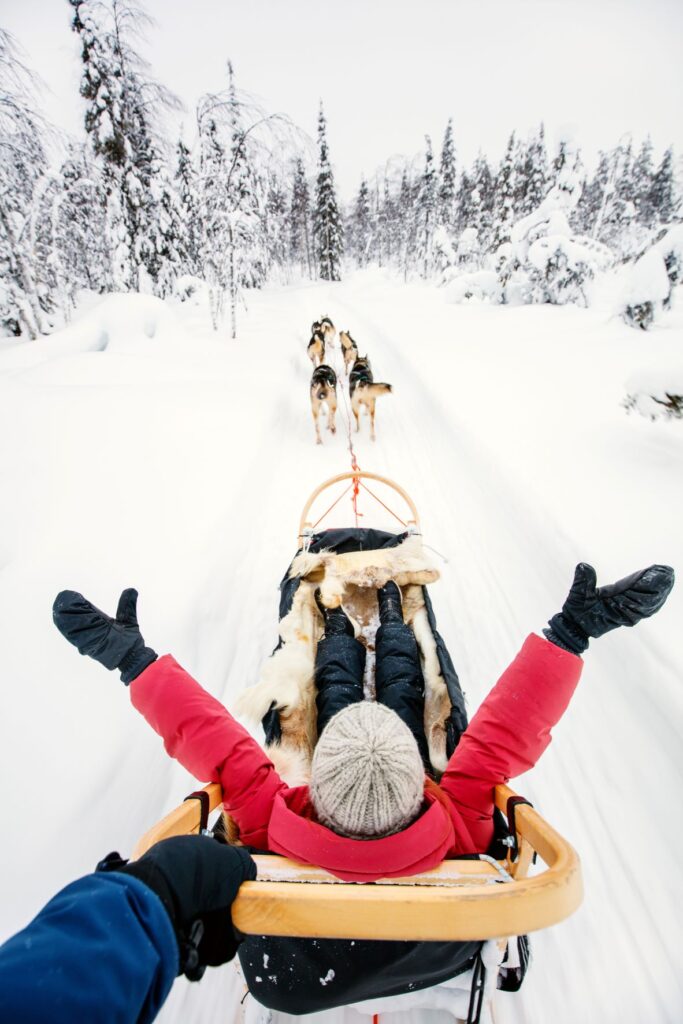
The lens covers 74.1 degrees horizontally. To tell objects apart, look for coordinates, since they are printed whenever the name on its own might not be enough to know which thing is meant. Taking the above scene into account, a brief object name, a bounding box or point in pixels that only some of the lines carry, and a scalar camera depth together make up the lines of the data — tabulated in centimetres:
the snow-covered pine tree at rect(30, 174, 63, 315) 896
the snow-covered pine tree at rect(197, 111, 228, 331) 848
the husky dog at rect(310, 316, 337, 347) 996
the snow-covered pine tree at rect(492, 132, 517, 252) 2105
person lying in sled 99
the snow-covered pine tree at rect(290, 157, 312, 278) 3306
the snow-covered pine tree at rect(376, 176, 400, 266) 4027
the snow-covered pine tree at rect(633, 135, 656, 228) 3203
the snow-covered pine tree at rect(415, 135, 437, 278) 2636
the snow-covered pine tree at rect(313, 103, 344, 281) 2889
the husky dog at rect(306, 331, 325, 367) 891
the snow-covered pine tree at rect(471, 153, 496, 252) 2733
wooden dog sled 76
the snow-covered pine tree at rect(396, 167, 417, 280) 3275
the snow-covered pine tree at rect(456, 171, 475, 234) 2794
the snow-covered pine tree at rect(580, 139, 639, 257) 2934
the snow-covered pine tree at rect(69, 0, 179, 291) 945
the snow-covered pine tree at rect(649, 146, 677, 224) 2764
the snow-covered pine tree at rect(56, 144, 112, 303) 1168
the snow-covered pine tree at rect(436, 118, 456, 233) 2747
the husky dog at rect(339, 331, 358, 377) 804
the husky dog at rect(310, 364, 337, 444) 582
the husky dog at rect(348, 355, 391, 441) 571
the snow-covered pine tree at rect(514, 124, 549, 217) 2150
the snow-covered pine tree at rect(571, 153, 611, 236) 3319
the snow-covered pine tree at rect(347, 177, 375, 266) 4103
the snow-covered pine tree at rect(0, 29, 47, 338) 699
